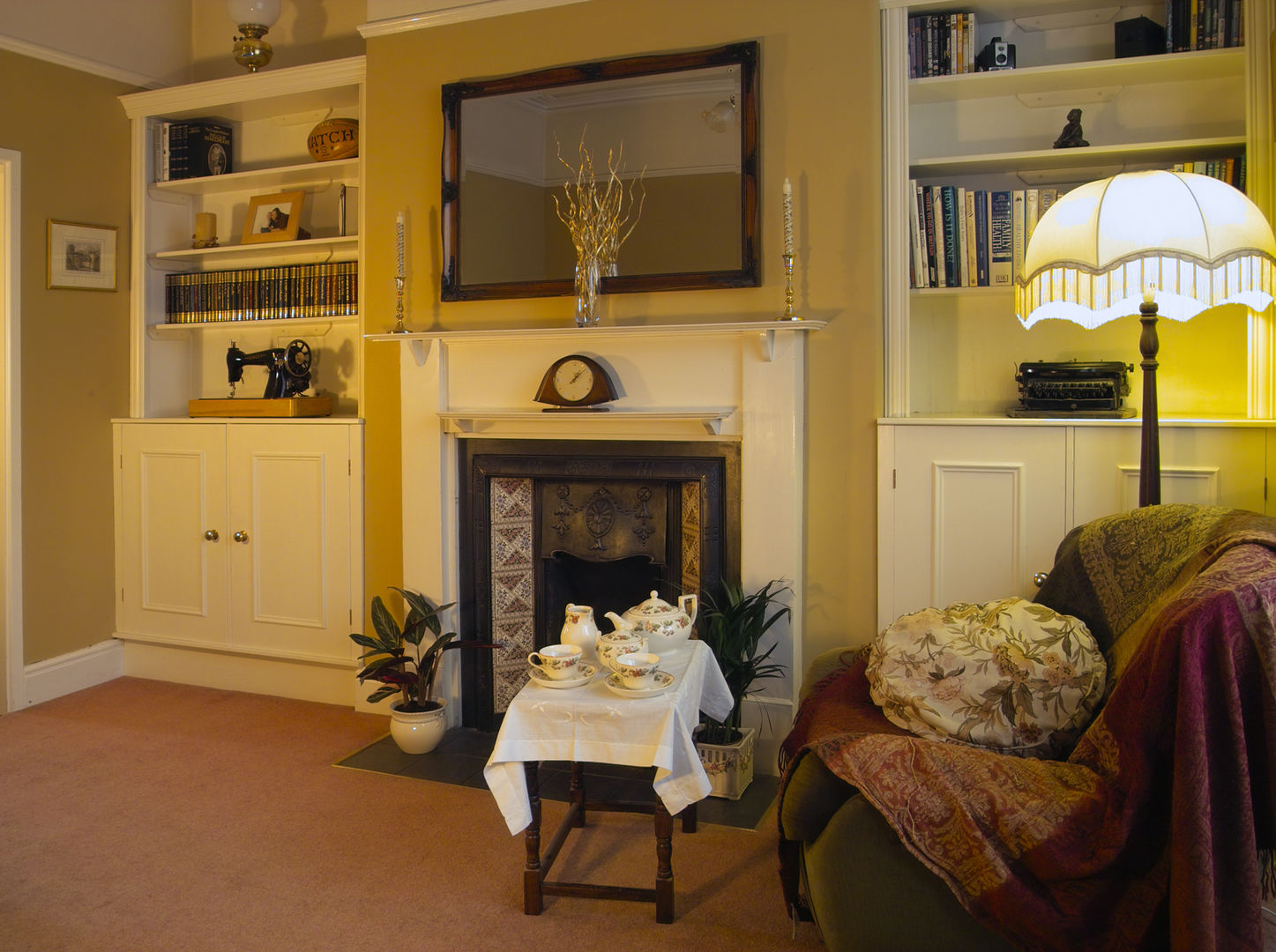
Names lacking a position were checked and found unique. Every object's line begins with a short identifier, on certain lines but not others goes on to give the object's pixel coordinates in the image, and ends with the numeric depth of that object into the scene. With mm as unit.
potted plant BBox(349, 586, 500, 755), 3225
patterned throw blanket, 1388
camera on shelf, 2947
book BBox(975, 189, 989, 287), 2963
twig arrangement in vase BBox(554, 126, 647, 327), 3129
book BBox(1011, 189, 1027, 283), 2926
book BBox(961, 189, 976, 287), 2965
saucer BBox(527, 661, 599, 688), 2166
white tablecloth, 2053
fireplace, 3004
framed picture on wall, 3846
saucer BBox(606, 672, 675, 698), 2107
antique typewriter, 2758
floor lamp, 2098
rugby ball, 3785
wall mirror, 3066
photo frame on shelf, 3957
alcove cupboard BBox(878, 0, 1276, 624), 2650
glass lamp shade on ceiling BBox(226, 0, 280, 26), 3785
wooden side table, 2167
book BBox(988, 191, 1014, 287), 2951
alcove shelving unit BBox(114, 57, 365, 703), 3744
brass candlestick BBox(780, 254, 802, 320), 2887
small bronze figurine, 2889
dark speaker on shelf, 2811
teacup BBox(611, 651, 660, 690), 2109
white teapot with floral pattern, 2389
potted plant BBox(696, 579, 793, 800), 2848
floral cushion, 1770
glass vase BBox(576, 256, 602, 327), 3119
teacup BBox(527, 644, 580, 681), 2168
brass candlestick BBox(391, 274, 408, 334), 3380
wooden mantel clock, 3109
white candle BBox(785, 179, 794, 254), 2811
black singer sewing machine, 3885
